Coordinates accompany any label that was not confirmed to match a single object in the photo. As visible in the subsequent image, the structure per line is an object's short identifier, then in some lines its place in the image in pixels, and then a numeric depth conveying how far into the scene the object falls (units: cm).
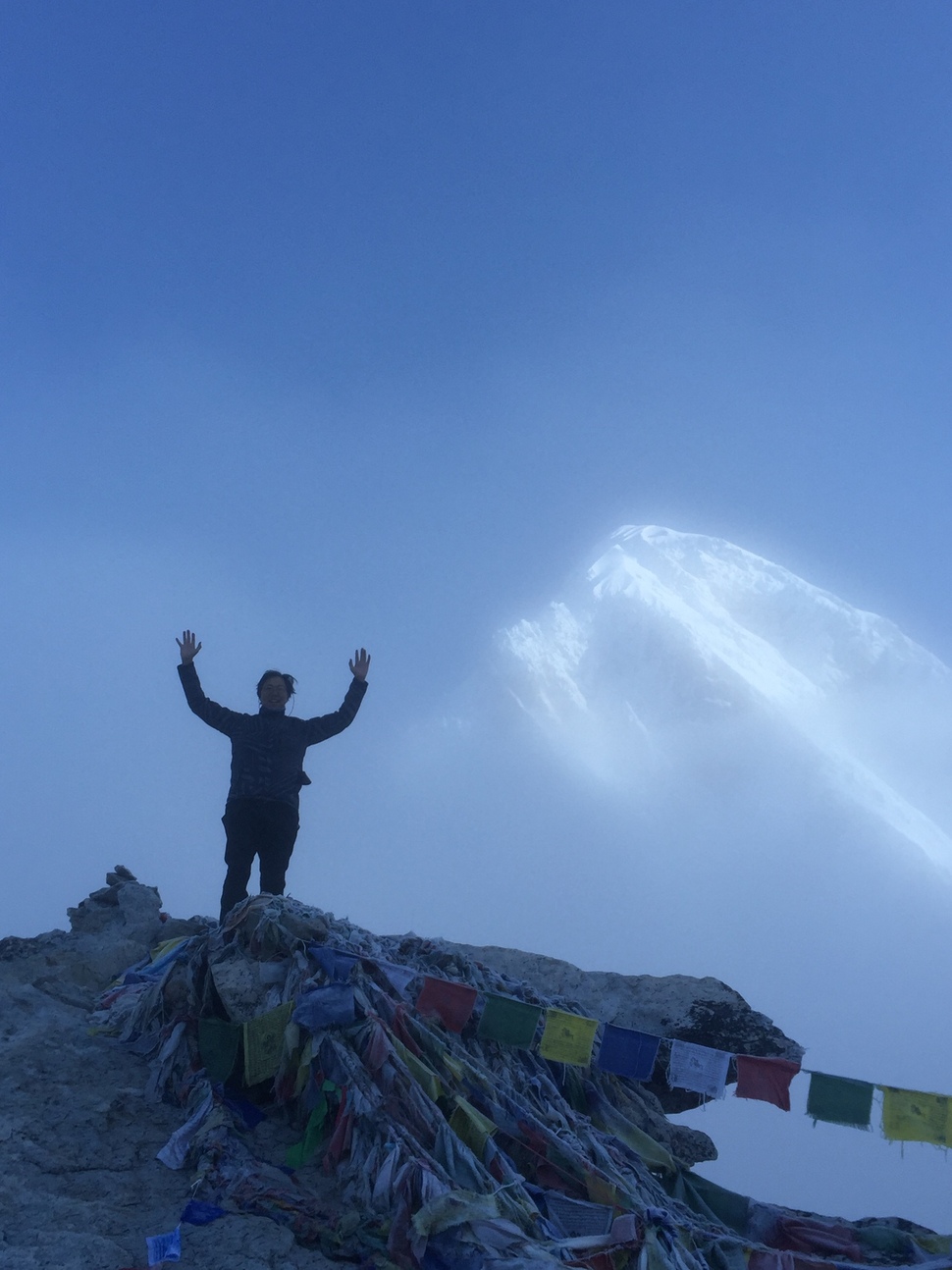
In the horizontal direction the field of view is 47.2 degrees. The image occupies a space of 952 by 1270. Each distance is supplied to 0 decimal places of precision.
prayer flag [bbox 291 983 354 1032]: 711
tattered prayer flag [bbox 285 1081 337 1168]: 658
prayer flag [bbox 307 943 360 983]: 745
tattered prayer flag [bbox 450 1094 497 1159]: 659
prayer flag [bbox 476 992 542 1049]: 791
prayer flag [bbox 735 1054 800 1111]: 795
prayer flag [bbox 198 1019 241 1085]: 722
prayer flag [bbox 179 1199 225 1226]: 589
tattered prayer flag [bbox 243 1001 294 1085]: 711
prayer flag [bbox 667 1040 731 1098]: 808
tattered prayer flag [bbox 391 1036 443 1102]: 680
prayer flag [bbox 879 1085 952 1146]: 750
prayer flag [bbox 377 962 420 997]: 766
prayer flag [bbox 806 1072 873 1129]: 760
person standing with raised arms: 880
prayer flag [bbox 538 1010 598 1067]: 798
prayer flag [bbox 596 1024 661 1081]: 820
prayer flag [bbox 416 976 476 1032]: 780
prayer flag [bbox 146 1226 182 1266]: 554
